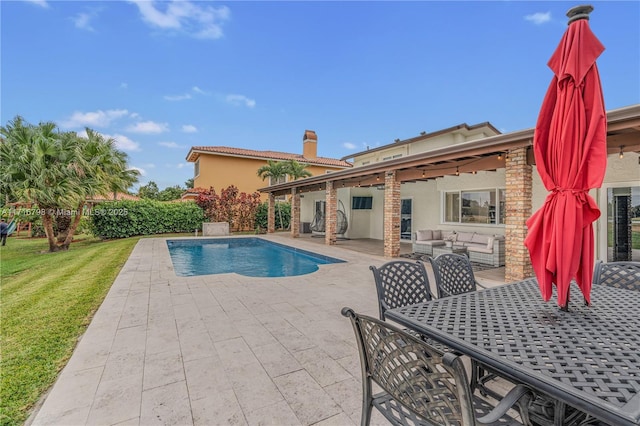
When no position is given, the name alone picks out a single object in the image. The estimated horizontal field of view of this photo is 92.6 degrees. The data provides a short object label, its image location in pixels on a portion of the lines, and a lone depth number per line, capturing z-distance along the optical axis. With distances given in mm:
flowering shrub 18750
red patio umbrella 1968
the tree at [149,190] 37412
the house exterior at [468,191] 6242
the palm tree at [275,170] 20153
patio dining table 1241
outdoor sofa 8641
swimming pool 9492
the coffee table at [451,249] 9213
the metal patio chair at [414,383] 1238
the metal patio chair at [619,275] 2939
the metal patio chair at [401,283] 2885
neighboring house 21734
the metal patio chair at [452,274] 3117
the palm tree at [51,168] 11117
